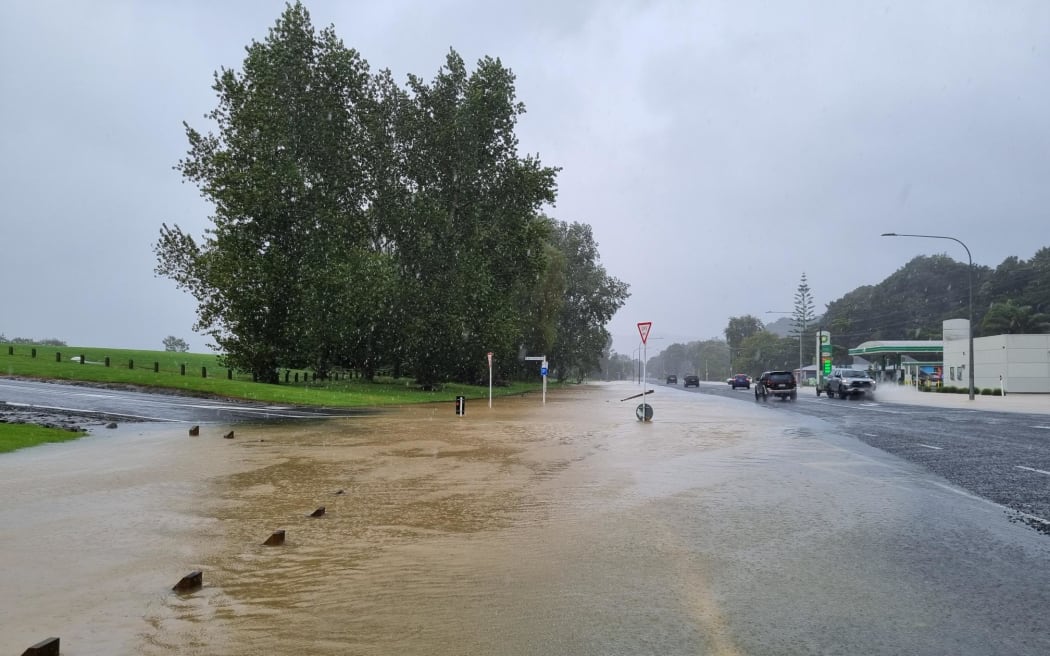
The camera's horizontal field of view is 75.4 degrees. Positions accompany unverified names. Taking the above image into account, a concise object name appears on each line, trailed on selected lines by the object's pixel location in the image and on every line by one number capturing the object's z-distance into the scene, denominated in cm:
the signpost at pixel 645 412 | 2331
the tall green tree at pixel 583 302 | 8344
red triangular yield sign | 2632
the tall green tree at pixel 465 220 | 4138
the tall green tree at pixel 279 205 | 3641
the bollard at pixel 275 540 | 653
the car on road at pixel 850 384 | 4478
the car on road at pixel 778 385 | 4644
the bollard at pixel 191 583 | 513
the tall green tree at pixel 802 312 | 13188
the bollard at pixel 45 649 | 366
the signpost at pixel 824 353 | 5829
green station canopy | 9345
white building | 5688
